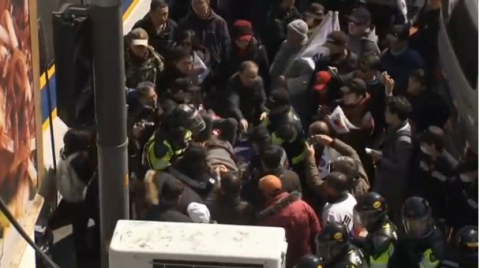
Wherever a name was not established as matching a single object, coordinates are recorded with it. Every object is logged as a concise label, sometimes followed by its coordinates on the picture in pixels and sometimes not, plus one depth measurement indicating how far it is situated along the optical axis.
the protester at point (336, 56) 19.43
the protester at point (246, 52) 20.28
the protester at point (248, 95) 19.03
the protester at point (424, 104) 18.08
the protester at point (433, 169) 16.25
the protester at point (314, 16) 21.29
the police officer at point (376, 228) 14.43
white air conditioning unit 9.10
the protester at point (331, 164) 15.98
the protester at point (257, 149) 16.36
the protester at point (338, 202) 15.30
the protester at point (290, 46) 20.02
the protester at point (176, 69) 19.44
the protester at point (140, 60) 19.10
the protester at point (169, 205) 14.65
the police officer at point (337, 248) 14.01
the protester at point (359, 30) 20.39
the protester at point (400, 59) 19.54
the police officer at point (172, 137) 16.36
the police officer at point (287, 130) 16.91
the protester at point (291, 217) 15.01
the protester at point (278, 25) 21.52
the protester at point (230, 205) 15.08
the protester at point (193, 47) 19.82
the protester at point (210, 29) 20.84
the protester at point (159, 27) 20.62
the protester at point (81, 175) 15.80
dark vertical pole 10.06
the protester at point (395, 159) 16.67
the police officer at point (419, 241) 14.31
